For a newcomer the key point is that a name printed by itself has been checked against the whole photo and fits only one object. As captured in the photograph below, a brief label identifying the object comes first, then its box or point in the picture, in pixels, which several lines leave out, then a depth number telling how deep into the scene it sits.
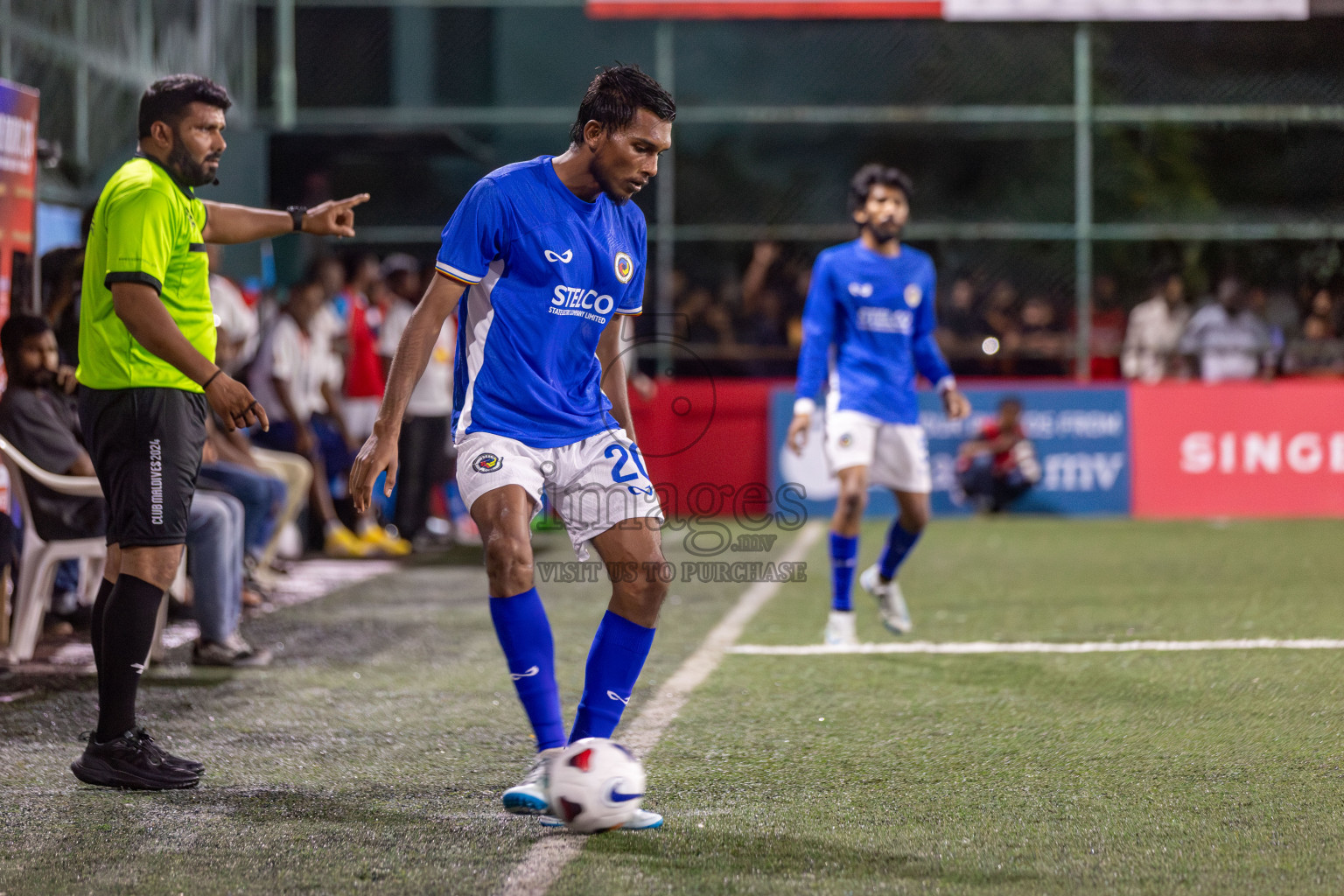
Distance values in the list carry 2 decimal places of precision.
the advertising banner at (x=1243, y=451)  27.02
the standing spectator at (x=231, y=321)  16.52
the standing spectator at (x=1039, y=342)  31.47
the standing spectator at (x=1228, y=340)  29.75
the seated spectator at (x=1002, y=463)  27.30
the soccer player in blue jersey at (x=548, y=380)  7.84
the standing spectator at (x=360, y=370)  23.05
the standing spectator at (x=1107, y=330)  31.81
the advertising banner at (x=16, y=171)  14.17
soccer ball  7.39
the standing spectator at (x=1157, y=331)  30.47
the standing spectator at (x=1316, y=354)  30.00
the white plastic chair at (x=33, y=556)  12.56
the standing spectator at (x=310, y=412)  19.23
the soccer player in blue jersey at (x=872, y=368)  14.20
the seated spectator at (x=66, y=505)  12.66
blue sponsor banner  27.73
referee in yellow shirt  8.63
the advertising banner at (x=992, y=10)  32.31
